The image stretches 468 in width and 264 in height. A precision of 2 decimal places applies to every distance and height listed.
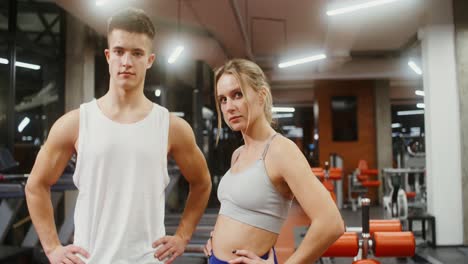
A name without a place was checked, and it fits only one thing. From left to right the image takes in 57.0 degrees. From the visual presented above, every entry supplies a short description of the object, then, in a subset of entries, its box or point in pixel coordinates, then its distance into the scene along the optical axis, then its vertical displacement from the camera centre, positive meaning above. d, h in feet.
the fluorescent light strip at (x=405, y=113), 45.07 +4.56
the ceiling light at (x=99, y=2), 13.46 +4.88
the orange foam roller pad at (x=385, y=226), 6.63 -1.09
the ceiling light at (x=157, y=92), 22.78 +3.49
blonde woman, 3.53 -0.28
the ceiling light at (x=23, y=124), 17.02 +1.38
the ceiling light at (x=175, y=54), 19.01 +4.72
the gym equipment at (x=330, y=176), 19.88 -0.92
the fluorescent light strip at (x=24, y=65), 16.11 +3.79
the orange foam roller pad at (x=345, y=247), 6.34 -1.34
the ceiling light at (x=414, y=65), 26.16 +5.61
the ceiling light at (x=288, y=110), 42.66 +4.85
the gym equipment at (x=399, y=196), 20.98 -2.14
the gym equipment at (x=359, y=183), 28.94 -1.85
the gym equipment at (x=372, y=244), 6.07 -1.26
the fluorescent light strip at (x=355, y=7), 15.45 +5.48
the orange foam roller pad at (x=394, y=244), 6.05 -1.24
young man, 4.06 -0.08
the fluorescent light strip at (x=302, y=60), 23.24 +5.40
